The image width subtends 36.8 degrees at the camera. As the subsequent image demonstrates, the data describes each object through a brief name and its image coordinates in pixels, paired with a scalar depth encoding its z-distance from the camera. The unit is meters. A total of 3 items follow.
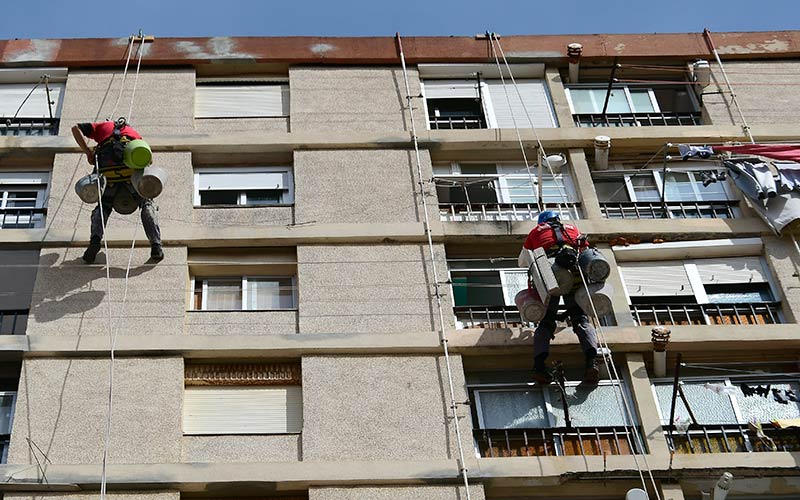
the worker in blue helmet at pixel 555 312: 16.34
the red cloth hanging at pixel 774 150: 19.52
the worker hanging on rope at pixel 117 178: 17.28
